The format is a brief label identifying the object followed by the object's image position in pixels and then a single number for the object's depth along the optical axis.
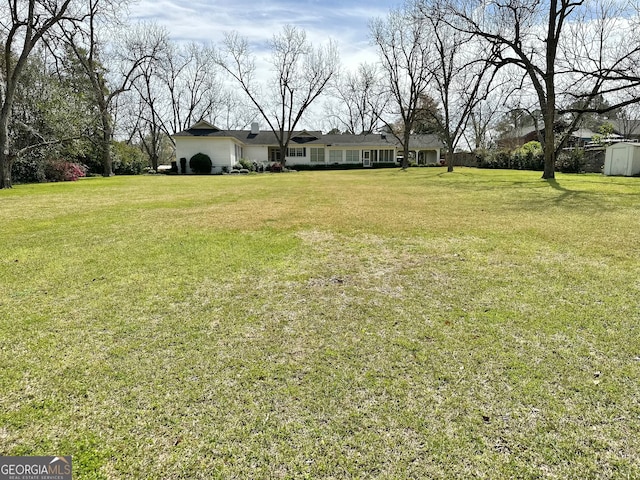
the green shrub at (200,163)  34.16
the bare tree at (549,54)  15.69
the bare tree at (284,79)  35.97
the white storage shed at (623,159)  21.16
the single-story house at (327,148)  43.72
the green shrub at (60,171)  21.36
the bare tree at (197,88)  42.06
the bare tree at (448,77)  19.97
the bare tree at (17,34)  15.48
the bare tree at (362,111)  50.38
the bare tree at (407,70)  32.97
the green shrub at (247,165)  37.03
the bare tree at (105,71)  26.89
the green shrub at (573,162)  25.62
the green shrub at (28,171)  19.86
